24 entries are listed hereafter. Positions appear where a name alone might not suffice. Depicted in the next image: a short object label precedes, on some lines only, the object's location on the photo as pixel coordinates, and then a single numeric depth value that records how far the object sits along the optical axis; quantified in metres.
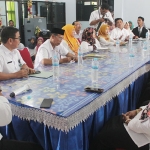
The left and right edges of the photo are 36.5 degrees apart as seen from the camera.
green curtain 7.16
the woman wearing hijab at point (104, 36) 4.46
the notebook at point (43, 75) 2.10
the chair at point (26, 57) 2.88
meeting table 1.36
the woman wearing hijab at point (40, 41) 4.80
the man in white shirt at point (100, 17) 4.75
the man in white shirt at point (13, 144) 1.31
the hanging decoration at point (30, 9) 7.79
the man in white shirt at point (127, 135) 1.44
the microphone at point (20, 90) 1.60
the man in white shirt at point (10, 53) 2.11
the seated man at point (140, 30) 6.41
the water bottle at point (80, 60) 2.71
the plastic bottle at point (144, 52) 3.22
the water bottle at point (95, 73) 1.95
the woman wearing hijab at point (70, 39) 3.84
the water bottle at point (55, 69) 2.05
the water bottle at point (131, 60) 2.68
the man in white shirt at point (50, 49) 2.71
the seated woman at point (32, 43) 6.73
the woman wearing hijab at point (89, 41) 3.76
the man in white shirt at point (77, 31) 3.95
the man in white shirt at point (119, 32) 5.53
